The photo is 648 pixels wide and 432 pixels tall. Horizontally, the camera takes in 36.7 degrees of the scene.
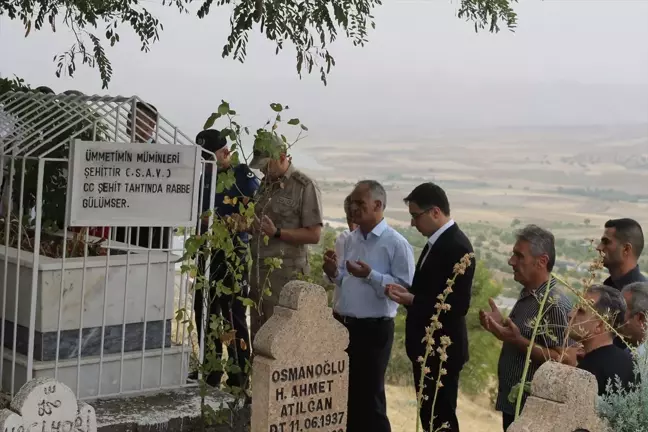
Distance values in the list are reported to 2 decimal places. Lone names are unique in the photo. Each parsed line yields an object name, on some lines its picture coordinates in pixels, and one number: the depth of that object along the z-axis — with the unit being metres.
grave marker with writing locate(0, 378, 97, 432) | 3.17
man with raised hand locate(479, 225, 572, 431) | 4.25
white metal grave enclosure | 4.73
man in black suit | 5.07
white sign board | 4.64
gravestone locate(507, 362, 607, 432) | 2.71
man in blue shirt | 5.55
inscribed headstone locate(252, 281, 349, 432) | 3.78
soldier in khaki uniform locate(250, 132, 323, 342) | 5.85
